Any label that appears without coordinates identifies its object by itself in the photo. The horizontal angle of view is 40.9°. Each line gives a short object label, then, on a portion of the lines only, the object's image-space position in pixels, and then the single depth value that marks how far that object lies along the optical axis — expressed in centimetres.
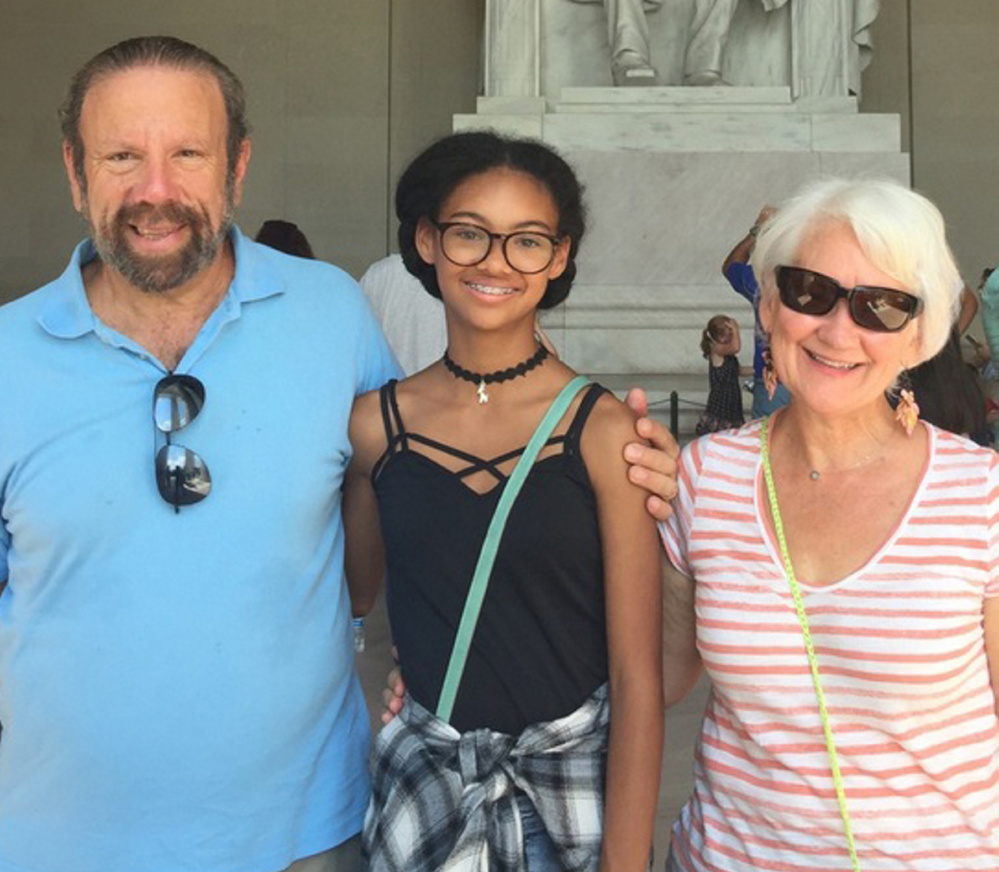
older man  183
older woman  176
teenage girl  186
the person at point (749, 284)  478
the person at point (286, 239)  578
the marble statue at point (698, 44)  945
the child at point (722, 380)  716
